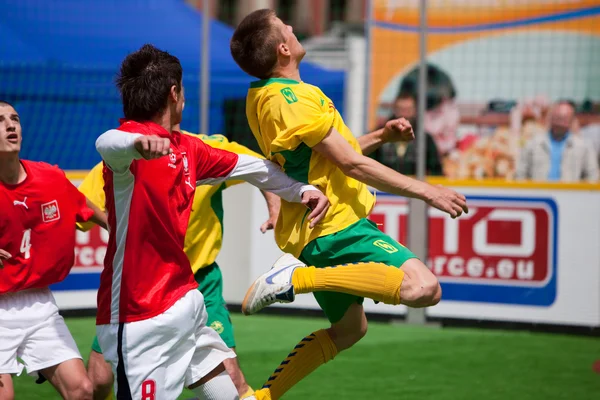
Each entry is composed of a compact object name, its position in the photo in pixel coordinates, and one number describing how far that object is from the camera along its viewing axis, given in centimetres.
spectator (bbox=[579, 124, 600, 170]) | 2042
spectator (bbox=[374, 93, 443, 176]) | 1867
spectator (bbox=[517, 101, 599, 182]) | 1872
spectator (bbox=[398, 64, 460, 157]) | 1952
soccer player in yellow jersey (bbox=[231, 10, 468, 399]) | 924
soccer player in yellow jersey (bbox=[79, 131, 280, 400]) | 1055
